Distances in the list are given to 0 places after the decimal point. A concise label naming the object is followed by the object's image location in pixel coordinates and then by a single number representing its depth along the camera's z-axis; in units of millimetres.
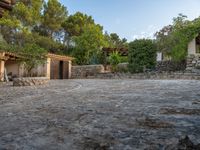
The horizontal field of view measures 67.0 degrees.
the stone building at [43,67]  10533
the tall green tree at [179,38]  13208
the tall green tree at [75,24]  19020
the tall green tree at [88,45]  15913
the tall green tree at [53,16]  18298
